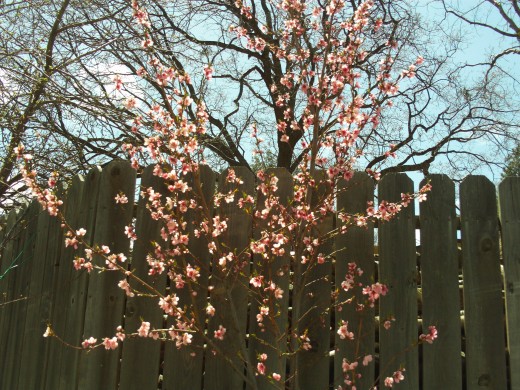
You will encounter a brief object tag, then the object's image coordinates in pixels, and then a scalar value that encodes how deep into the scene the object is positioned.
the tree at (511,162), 9.57
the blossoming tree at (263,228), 2.54
